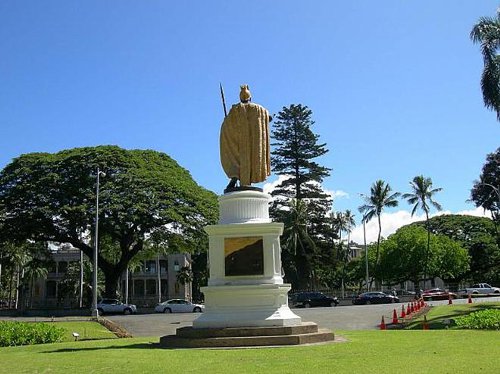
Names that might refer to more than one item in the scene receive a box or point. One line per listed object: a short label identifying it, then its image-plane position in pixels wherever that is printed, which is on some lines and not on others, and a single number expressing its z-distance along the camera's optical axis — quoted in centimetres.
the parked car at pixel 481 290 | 5112
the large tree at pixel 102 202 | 3750
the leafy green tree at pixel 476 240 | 6719
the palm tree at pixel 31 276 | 6088
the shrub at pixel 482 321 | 1430
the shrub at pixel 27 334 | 1506
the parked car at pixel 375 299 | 4428
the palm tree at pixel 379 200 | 6091
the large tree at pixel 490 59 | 2573
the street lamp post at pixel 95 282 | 2992
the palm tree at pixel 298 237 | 5462
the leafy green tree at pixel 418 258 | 6038
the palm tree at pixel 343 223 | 6649
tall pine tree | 5559
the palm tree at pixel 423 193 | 5831
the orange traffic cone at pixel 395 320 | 2279
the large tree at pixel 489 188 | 5672
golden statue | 1505
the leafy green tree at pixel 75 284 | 6295
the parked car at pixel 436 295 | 4544
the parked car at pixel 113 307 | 3906
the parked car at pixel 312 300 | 4247
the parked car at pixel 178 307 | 4020
